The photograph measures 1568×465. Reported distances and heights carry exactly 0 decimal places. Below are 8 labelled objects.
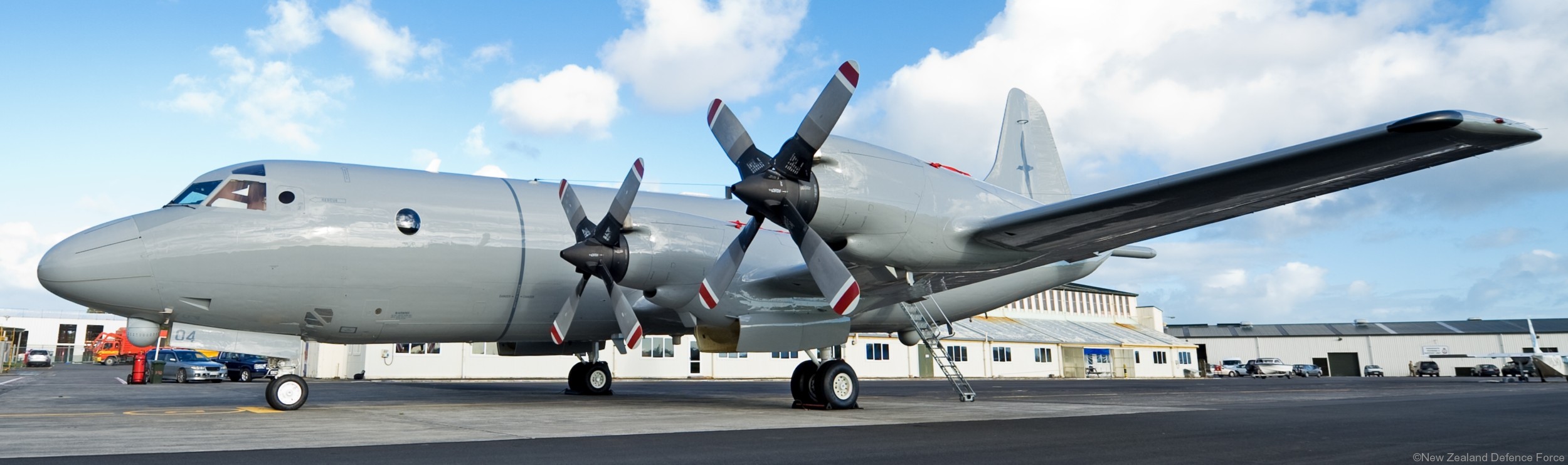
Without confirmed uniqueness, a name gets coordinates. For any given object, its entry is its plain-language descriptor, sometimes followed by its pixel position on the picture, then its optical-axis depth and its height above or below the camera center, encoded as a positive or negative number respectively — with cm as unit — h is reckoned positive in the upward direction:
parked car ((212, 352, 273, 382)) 3195 +103
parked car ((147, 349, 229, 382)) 2956 +90
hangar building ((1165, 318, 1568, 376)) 6506 +201
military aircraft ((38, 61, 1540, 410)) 927 +172
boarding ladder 1490 +87
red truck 5884 +323
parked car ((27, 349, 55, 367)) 5276 +246
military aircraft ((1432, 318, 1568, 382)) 3969 +6
